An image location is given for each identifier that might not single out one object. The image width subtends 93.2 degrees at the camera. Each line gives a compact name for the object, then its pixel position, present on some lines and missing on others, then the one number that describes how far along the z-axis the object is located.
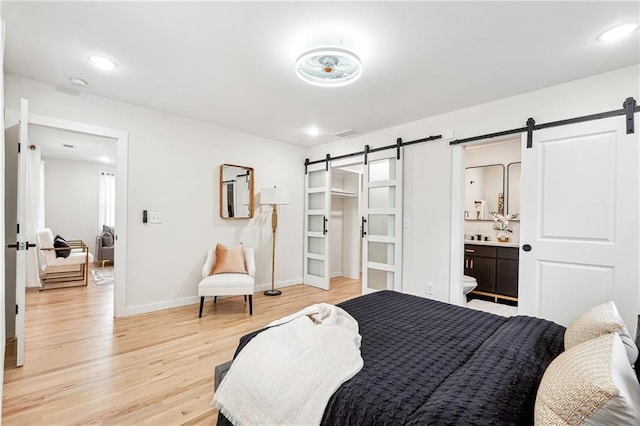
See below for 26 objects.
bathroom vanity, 4.05
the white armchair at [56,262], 4.96
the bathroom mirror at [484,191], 4.62
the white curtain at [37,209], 4.54
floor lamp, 4.48
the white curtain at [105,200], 7.43
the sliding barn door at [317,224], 4.99
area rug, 5.30
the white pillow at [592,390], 0.77
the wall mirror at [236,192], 4.31
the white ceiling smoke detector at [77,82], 2.83
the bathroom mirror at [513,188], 4.41
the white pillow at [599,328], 1.17
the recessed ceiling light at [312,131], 4.28
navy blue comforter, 0.99
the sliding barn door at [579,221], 2.43
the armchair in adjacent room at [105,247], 6.54
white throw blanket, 1.18
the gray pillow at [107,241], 6.61
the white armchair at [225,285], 3.50
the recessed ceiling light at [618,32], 1.96
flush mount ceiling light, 2.07
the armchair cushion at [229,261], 3.84
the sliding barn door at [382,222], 4.00
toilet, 3.61
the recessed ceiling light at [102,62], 2.45
